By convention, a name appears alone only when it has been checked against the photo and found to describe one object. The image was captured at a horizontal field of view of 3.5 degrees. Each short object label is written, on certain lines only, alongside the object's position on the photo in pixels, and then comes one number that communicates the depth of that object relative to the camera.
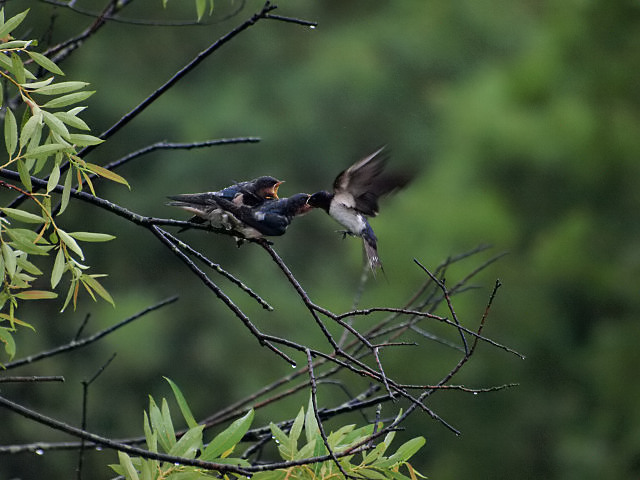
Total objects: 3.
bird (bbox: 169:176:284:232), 10.99
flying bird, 11.05
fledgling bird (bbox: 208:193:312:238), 10.97
